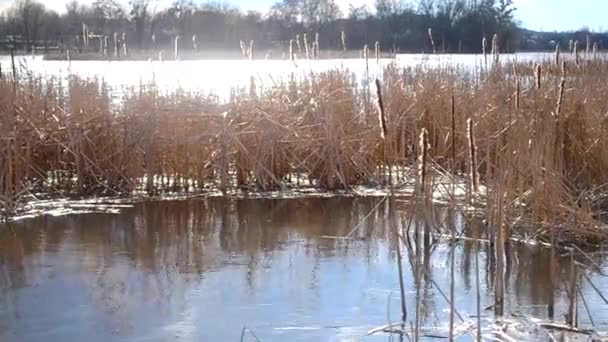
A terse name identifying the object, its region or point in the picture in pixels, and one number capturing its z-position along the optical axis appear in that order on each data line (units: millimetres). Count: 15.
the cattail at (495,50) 7008
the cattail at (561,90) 4738
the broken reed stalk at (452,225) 3189
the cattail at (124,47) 8627
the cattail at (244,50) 8359
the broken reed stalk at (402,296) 3842
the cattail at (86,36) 8828
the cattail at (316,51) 8362
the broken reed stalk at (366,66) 8160
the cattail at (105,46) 8680
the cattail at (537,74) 4445
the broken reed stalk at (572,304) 3744
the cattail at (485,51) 8195
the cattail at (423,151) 3156
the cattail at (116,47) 8411
